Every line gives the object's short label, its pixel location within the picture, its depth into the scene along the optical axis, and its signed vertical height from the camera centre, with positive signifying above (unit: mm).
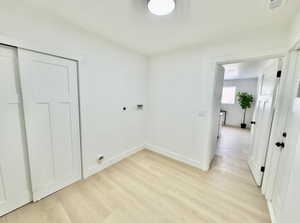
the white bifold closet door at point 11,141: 1352 -561
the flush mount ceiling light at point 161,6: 1205 +889
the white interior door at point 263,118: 1876 -294
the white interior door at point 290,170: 1013 -668
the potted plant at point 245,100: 5561 -7
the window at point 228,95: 6352 +210
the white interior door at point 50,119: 1504 -342
